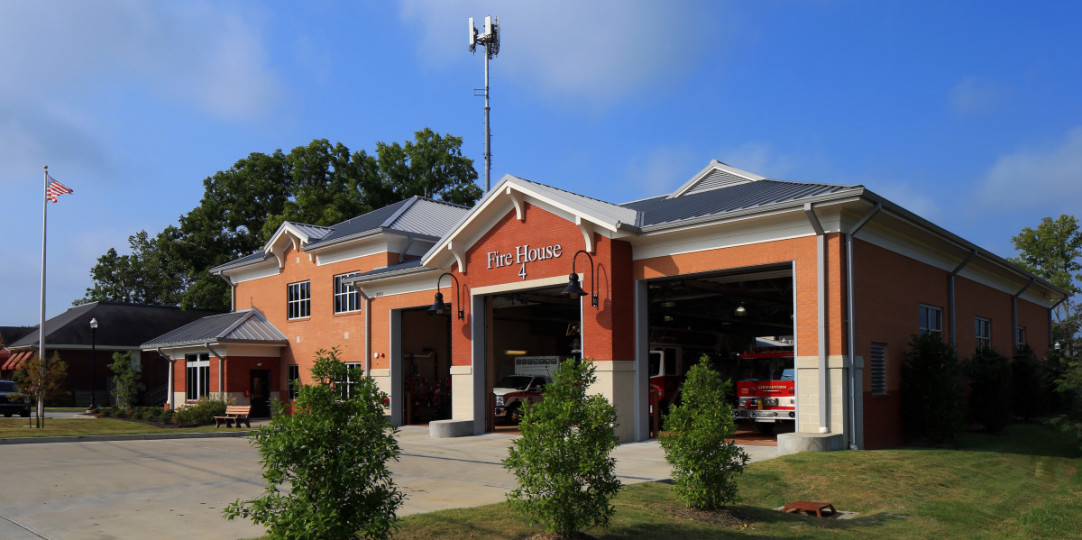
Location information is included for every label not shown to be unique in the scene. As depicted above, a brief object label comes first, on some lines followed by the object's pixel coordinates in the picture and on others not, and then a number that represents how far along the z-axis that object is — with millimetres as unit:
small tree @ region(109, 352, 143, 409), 36312
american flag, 34562
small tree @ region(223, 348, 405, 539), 7102
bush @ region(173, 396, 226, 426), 29703
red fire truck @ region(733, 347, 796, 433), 20047
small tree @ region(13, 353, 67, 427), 27766
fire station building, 17344
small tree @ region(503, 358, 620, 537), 8516
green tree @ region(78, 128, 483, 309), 53312
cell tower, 44969
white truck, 26984
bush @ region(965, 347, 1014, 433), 21625
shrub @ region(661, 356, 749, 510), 10273
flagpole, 34281
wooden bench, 28703
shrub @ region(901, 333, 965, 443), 18359
